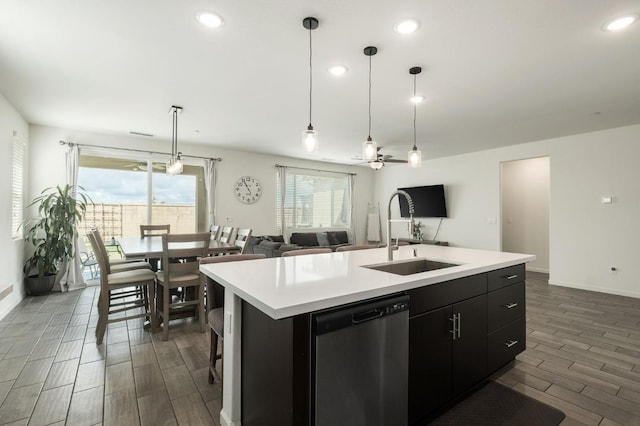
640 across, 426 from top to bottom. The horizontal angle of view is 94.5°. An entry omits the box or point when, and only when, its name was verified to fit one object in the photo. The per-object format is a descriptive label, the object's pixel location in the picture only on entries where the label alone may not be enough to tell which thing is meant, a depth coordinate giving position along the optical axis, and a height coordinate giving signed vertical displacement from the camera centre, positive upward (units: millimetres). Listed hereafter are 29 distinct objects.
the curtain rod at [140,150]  4791 +1197
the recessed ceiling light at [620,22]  2029 +1376
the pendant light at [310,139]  2457 +646
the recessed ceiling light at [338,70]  2732 +1384
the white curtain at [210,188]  5988 +579
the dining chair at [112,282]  2820 -656
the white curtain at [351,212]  8258 +133
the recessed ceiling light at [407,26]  2089 +1379
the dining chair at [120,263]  2877 -601
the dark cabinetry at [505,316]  2158 -767
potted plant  4309 -307
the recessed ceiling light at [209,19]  2016 +1383
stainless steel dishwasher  1221 -664
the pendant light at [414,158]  3258 +656
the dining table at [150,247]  2826 -339
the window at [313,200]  7180 +442
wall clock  6426 +602
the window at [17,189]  3923 +381
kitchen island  1216 -364
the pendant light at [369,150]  2872 +663
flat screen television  6988 +404
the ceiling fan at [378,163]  3783 +710
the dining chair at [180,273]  2883 -592
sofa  5047 -521
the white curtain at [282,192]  7020 +586
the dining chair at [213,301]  2120 -629
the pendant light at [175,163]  3844 +717
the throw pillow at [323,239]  7344 -559
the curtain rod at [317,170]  7051 +1215
